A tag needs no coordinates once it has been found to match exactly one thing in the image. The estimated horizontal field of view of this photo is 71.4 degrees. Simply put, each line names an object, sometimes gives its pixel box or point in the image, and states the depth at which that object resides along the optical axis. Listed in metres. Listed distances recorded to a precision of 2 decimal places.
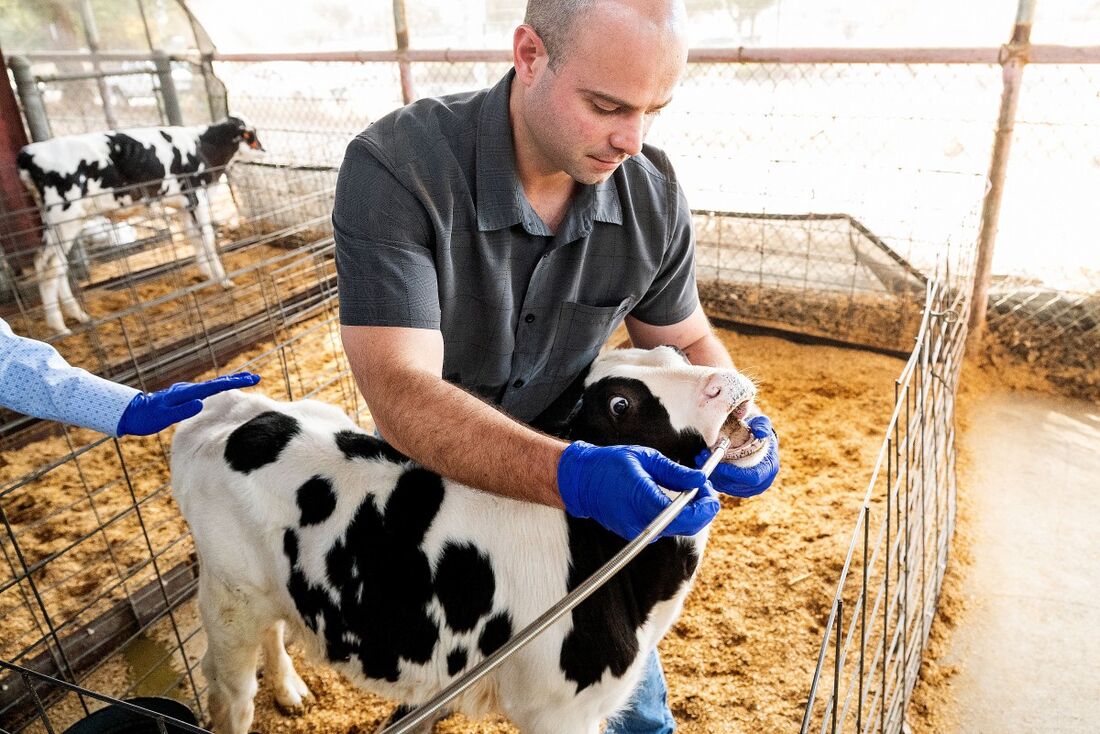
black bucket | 1.55
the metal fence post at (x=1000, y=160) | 4.09
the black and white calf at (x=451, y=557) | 1.69
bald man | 1.44
